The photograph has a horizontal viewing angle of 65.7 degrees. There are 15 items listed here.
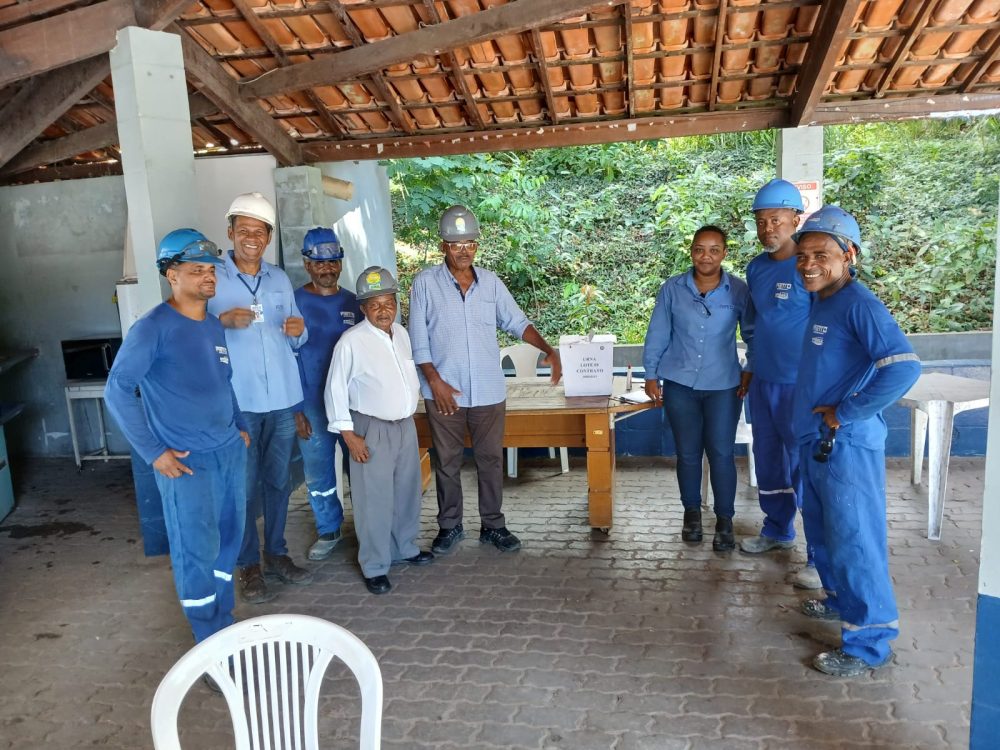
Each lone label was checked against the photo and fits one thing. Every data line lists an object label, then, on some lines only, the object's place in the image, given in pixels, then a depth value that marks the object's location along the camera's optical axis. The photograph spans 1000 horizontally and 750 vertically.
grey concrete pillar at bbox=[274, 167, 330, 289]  6.26
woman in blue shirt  4.49
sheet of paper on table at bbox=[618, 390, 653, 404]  4.92
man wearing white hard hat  3.99
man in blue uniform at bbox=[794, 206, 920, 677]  3.20
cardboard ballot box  4.92
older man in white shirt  4.20
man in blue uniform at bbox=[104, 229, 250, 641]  3.12
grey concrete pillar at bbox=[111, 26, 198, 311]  4.18
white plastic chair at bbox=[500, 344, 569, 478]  6.60
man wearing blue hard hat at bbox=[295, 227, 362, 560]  4.75
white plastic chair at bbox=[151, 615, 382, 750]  1.77
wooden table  4.84
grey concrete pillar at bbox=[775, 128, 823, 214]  5.83
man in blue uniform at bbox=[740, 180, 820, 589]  4.16
